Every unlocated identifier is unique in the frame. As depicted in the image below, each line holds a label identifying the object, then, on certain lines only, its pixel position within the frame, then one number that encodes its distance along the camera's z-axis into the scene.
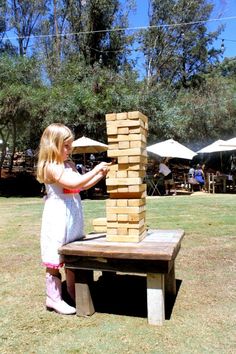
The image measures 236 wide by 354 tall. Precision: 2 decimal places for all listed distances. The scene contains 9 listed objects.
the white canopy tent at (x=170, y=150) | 16.31
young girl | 3.11
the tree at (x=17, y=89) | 15.84
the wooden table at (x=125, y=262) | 2.84
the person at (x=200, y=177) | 18.31
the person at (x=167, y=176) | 16.88
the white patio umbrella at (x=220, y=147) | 17.20
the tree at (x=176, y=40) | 27.50
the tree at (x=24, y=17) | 27.32
